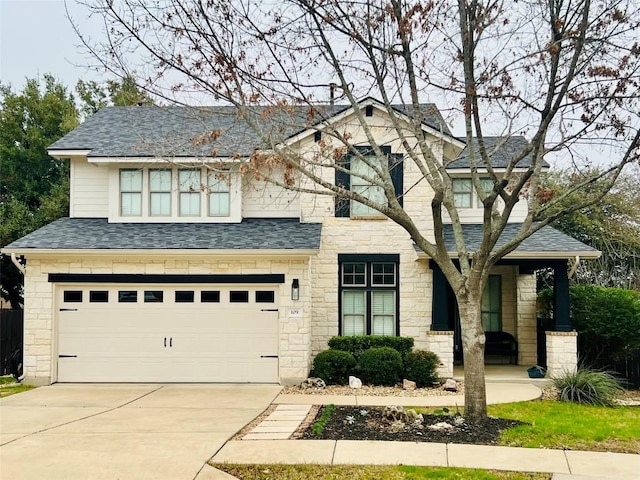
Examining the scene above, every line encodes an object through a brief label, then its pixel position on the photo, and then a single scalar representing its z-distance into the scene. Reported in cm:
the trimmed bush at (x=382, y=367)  1456
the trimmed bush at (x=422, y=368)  1455
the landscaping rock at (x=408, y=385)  1426
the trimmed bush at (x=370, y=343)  1536
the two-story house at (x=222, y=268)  1489
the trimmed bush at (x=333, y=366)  1465
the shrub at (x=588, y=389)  1270
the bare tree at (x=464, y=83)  977
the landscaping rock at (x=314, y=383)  1417
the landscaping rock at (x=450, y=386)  1413
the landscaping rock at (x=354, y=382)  1432
